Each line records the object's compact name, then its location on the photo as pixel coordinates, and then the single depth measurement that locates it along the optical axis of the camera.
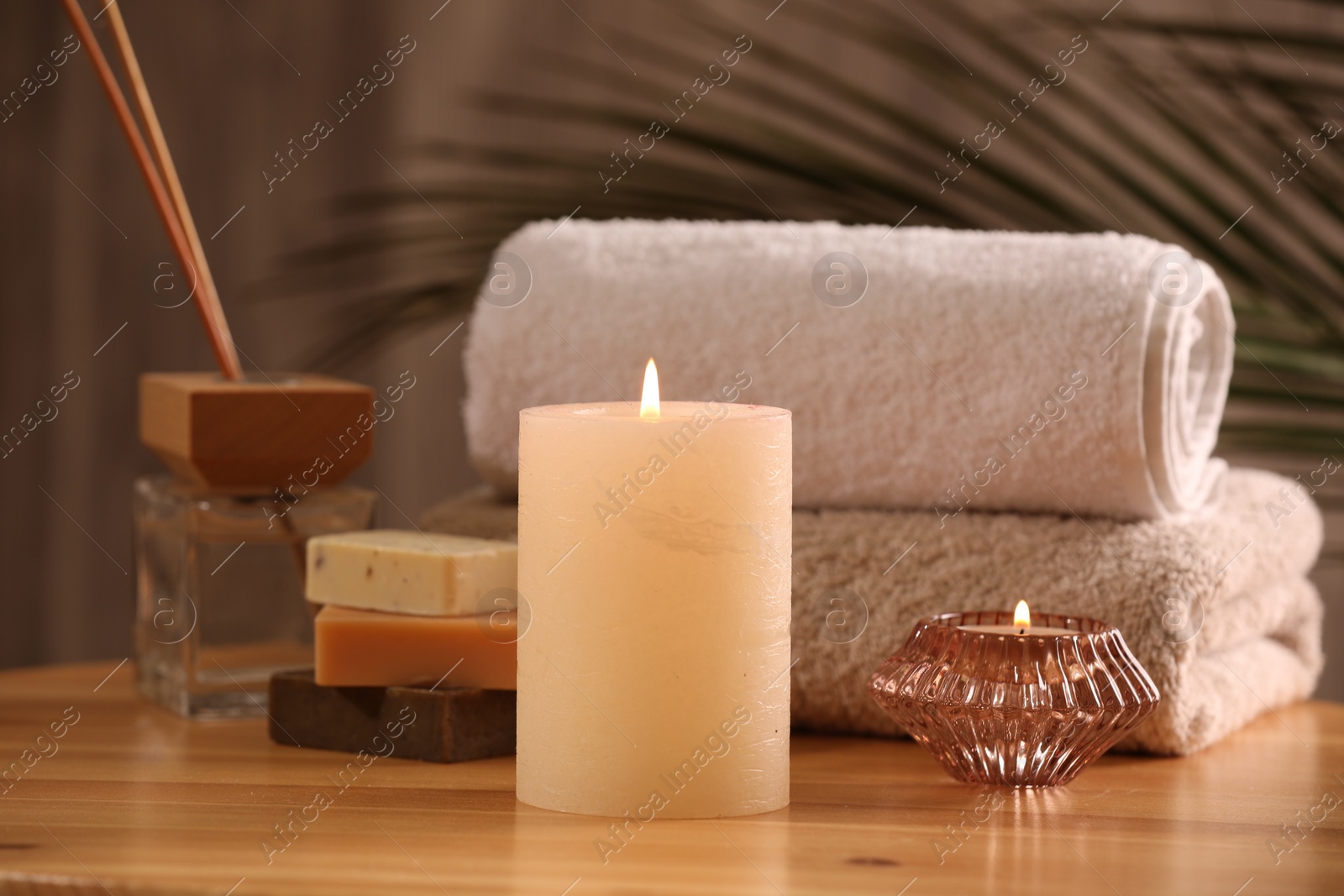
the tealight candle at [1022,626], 1.05
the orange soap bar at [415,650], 1.07
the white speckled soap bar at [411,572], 1.07
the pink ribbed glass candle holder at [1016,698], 1.03
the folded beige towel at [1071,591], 1.08
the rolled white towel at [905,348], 1.09
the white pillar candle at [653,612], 1.00
